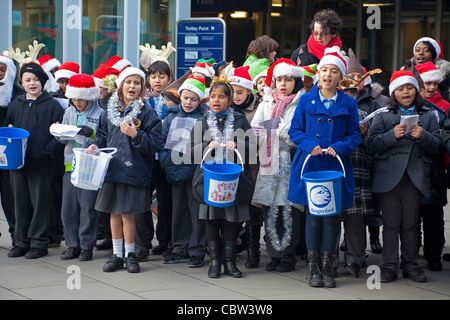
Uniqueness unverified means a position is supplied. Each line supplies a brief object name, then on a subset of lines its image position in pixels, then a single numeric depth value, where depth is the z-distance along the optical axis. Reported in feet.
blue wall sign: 44.06
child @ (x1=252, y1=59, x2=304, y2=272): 24.63
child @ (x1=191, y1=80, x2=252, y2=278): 23.73
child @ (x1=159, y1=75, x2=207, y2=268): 25.39
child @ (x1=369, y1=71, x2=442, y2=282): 23.63
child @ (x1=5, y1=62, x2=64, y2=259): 26.43
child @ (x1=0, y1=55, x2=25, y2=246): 27.78
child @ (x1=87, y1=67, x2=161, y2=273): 24.26
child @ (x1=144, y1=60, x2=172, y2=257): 27.02
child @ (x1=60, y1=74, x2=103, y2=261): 26.05
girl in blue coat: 22.63
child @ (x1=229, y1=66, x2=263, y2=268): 25.39
